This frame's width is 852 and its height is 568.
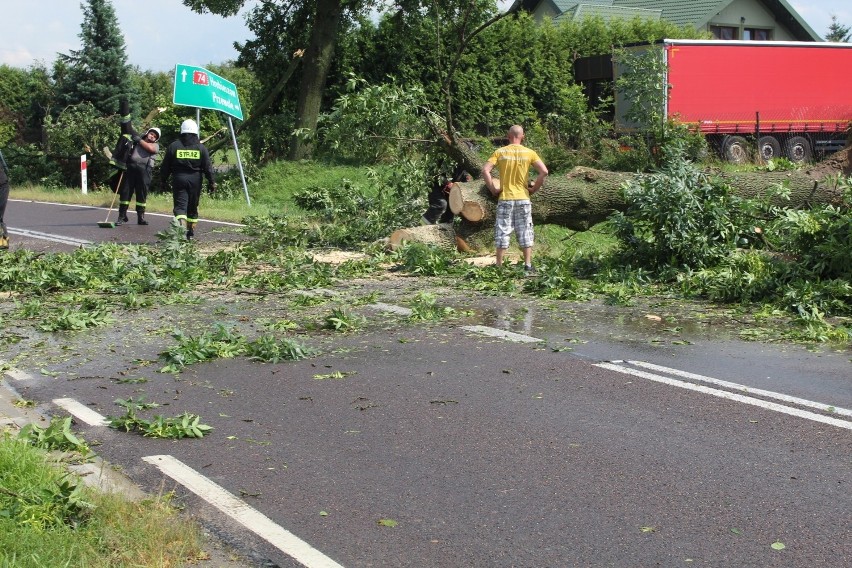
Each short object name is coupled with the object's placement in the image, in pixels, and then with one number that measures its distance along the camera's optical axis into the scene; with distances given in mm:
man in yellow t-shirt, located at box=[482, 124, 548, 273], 12203
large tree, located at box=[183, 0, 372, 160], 26969
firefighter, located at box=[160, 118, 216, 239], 15977
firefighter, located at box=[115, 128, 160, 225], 18953
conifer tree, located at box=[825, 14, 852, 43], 67125
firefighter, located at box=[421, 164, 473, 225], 15680
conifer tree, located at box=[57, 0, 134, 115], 39969
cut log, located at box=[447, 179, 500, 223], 13375
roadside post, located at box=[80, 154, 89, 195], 28438
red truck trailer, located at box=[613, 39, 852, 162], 28969
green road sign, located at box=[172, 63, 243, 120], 22188
